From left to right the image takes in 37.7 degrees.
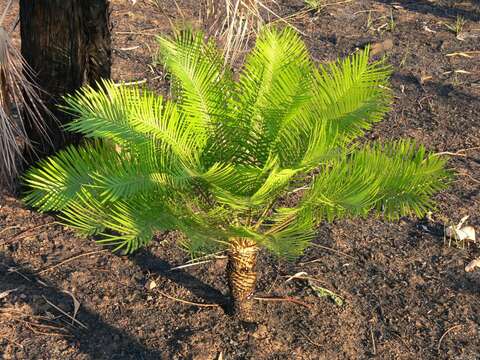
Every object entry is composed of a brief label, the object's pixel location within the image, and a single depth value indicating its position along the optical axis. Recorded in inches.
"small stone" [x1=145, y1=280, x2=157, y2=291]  117.7
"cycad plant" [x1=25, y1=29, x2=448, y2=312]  86.7
